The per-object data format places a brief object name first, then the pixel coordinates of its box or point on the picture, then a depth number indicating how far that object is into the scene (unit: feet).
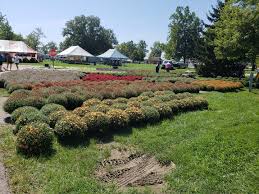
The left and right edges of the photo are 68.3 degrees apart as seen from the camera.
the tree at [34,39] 203.34
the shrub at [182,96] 24.57
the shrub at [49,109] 18.12
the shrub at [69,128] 15.11
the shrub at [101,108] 18.64
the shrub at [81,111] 17.71
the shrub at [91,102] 20.94
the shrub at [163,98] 23.29
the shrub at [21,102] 19.75
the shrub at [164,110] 20.14
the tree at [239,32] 43.65
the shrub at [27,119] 15.62
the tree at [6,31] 161.34
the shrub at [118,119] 17.25
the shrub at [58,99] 21.46
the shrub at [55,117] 16.65
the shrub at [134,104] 20.32
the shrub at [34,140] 13.54
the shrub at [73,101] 22.52
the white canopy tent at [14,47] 106.08
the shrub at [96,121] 16.33
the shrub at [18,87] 29.30
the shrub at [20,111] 17.32
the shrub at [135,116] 18.42
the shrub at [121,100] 22.01
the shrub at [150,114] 19.01
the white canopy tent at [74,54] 125.28
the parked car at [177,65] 121.88
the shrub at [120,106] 19.89
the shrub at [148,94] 25.63
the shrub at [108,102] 21.13
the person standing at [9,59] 61.52
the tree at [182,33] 164.52
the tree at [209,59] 59.65
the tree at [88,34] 209.43
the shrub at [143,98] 23.67
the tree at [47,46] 246.52
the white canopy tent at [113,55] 130.02
